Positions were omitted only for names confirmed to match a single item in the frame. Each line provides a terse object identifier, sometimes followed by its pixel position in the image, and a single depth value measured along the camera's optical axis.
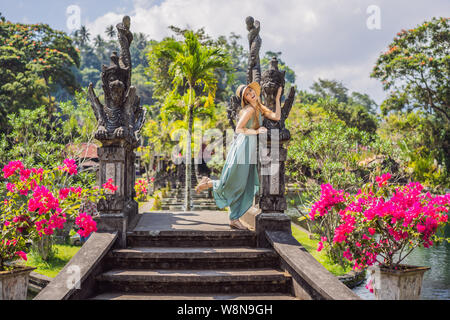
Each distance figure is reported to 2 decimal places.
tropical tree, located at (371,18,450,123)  21.50
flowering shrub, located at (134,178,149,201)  13.04
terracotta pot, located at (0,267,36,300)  3.53
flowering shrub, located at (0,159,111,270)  3.99
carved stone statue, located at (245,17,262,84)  5.81
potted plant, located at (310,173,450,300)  3.90
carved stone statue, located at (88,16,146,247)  4.86
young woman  5.10
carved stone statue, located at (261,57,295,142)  5.15
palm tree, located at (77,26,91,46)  76.00
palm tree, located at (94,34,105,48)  87.50
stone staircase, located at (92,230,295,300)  4.16
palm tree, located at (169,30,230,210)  12.35
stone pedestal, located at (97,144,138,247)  4.82
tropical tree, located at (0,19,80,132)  24.23
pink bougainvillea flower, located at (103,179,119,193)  4.77
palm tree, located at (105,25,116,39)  81.05
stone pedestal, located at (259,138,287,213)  5.06
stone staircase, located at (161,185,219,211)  16.36
